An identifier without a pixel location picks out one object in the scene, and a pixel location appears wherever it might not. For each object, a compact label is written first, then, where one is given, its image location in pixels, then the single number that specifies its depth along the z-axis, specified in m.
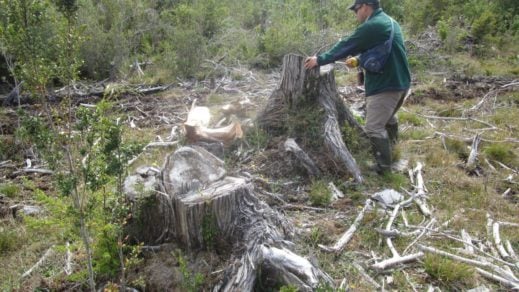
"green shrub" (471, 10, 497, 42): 11.69
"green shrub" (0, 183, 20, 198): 5.02
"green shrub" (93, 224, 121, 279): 3.17
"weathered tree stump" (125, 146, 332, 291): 2.97
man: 4.94
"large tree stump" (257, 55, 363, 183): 5.16
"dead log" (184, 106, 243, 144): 5.36
